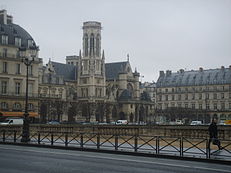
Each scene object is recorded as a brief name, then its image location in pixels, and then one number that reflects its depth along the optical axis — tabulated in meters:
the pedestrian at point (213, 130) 23.44
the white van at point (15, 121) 52.86
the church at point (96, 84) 105.19
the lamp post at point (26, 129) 29.83
